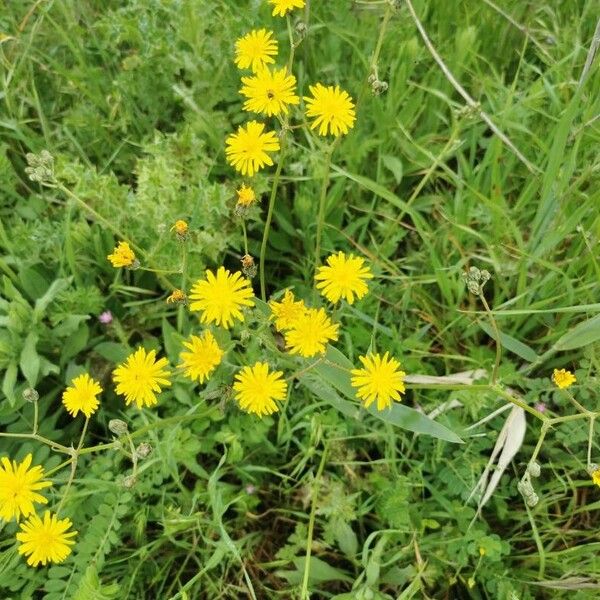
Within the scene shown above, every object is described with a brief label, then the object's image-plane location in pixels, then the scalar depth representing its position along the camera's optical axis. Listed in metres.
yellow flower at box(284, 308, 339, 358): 0.27
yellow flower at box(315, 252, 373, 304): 0.27
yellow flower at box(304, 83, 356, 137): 0.28
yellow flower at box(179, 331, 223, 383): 0.27
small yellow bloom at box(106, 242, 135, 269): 0.27
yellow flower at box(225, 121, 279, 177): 0.28
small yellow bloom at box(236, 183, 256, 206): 0.27
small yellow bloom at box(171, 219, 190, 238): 0.27
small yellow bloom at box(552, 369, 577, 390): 0.28
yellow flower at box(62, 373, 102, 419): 0.27
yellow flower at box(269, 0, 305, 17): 0.28
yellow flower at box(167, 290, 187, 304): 0.27
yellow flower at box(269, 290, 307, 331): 0.27
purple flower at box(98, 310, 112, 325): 0.36
